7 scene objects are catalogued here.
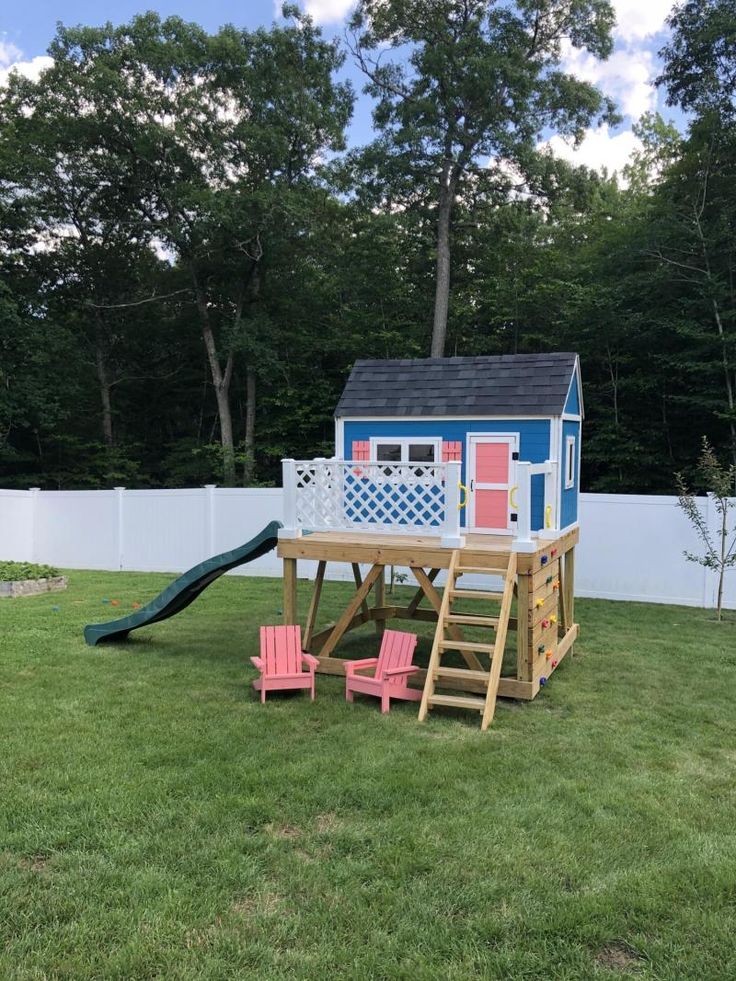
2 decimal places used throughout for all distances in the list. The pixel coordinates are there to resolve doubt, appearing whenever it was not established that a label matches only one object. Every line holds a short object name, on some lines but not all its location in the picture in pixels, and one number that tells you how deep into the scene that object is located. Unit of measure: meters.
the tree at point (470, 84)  18.62
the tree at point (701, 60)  15.69
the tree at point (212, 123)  19.44
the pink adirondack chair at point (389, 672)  5.95
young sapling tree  9.99
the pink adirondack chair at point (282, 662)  6.09
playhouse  6.23
